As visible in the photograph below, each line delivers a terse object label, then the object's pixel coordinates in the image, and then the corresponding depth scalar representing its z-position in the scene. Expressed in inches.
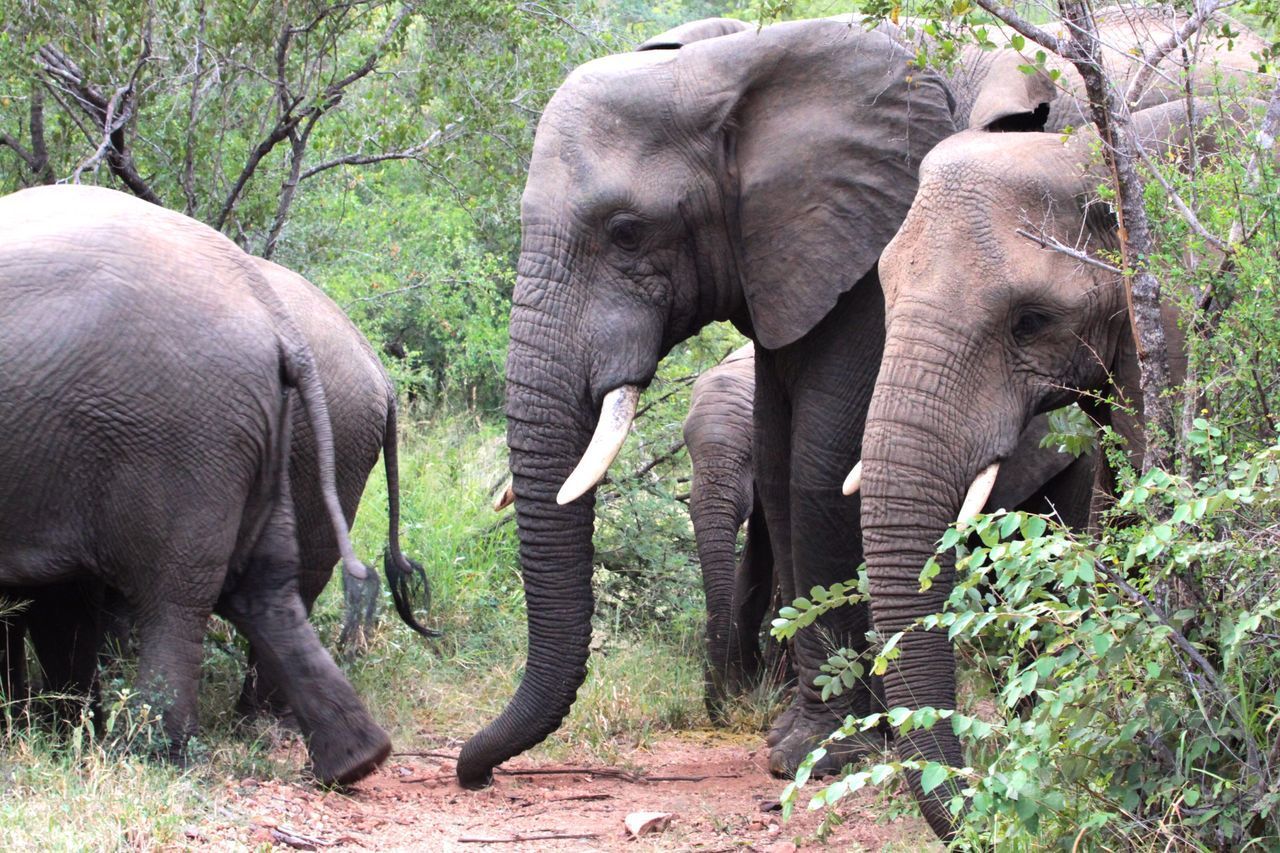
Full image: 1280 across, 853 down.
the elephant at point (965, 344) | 364.5
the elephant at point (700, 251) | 441.1
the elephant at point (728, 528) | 576.1
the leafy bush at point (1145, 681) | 285.9
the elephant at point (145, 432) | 411.2
